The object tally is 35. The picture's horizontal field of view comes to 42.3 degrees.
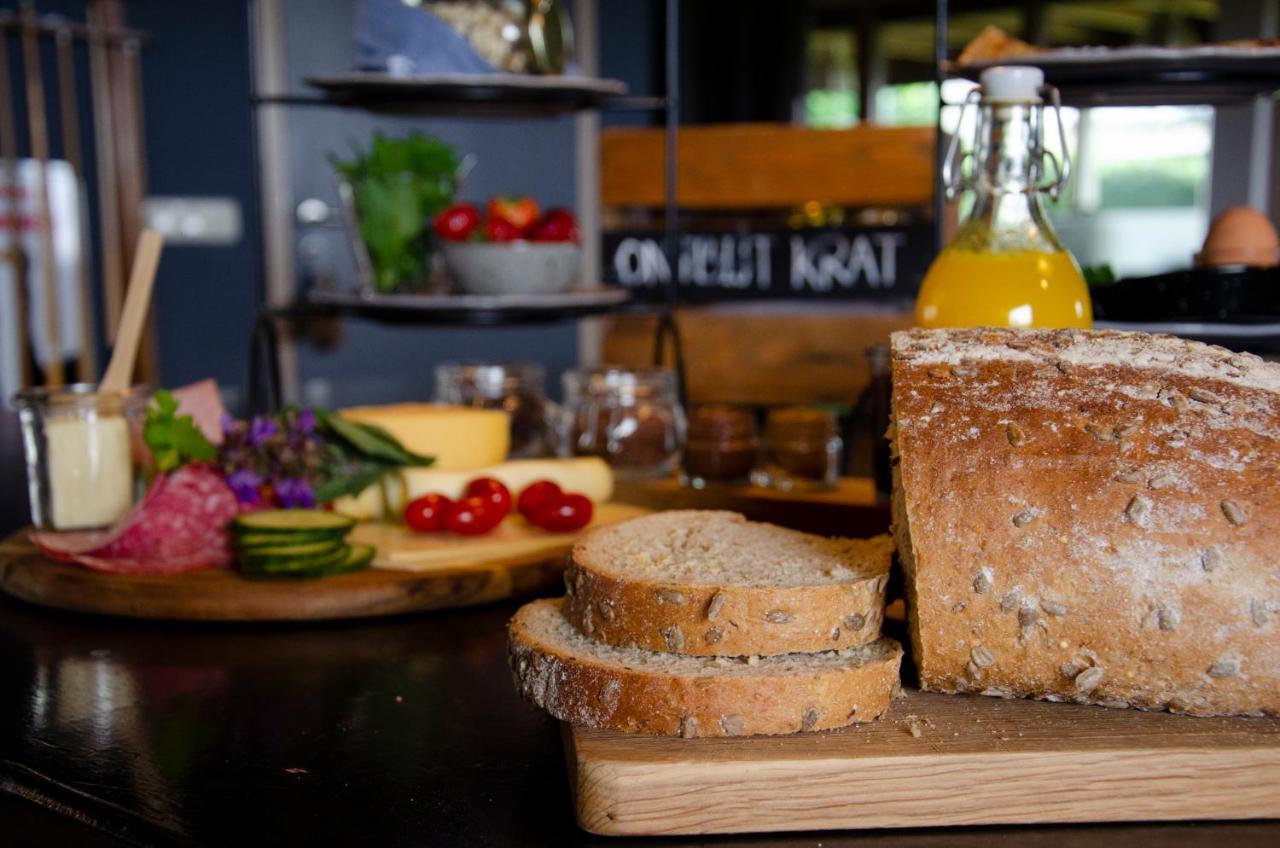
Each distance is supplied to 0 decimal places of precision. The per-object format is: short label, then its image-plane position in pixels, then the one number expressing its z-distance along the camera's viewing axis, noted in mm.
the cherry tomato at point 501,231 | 1165
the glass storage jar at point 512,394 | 1116
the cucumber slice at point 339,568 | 831
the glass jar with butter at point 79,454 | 863
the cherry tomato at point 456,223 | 1179
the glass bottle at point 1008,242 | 770
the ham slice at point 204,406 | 945
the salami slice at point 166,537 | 846
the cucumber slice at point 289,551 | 823
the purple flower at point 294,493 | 884
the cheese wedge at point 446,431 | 985
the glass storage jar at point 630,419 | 1056
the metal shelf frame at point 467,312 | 1124
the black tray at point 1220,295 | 781
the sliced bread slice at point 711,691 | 604
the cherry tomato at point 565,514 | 906
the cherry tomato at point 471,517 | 889
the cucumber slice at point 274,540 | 824
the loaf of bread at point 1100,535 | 618
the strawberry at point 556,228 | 1180
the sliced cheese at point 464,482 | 932
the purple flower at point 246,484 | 875
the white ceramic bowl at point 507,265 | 1152
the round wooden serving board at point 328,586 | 813
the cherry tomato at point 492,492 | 904
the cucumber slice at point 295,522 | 827
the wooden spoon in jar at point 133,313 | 879
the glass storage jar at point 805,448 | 1000
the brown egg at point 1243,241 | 840
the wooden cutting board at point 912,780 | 577
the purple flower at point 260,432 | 890
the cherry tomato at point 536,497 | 921
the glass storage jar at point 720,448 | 1015
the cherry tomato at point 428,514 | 903
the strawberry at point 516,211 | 1179
